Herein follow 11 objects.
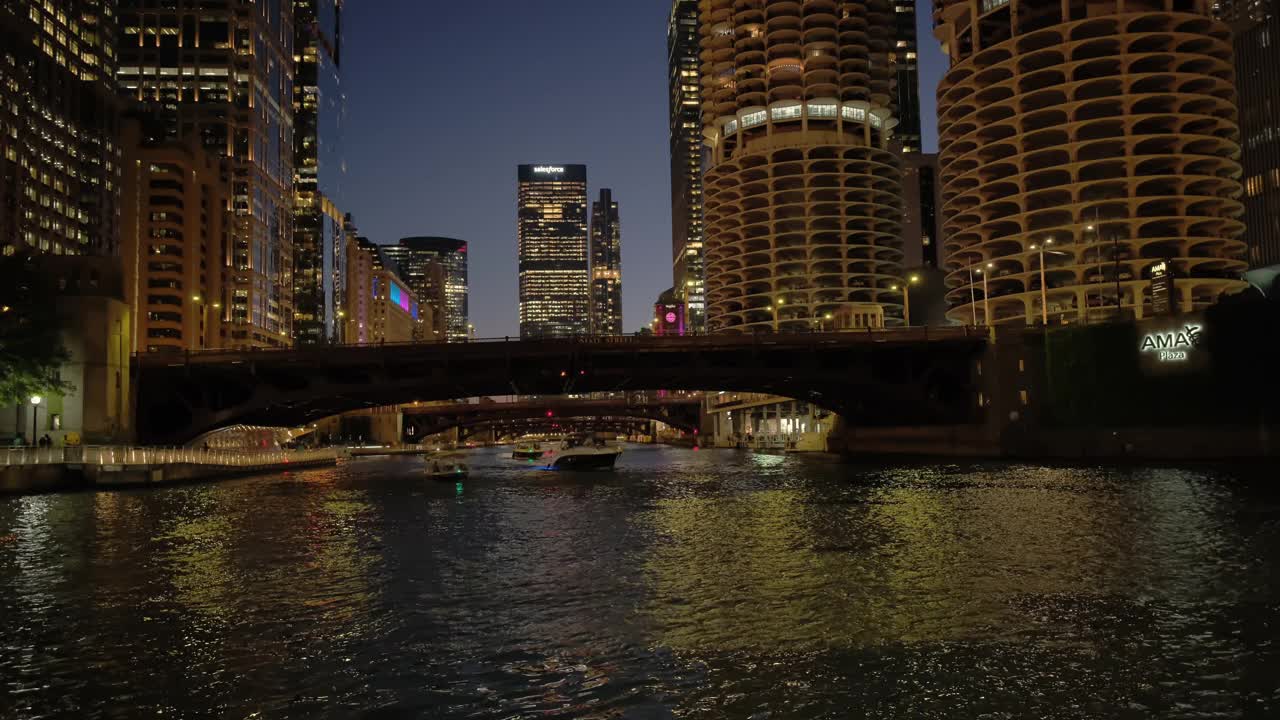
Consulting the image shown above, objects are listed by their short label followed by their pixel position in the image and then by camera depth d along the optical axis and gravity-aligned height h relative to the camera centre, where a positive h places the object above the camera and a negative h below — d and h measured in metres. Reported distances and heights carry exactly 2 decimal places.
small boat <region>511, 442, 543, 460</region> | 148.00 -3.71
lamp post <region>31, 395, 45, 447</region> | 79.38 +2.58
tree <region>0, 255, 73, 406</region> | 74.50 +7.67
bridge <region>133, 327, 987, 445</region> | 94.75 +5.32
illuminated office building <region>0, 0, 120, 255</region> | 175.50 +54.32
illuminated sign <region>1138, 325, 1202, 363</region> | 80.69 +5.01
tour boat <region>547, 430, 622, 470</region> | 103.88 -3.45
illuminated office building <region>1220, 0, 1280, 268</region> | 188.75 +52.88
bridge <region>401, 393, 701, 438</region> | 186.62 +3.40
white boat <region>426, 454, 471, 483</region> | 87.47 -3.59
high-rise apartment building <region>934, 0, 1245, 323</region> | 153.38 +39.11
